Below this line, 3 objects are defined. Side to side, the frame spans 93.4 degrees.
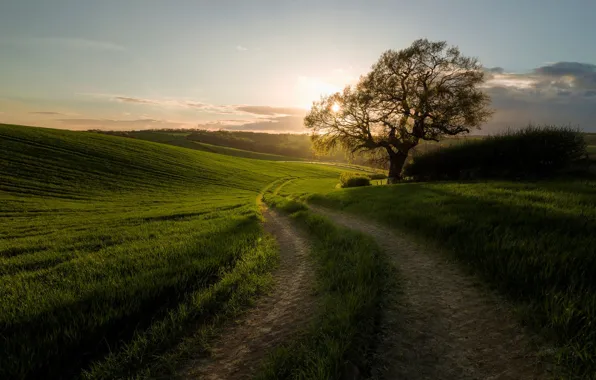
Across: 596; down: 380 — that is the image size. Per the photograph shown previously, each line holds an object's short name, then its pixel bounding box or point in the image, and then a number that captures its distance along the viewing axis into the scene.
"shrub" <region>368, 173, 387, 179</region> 54.05
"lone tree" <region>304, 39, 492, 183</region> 34.31
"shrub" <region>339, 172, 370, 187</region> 43.19
